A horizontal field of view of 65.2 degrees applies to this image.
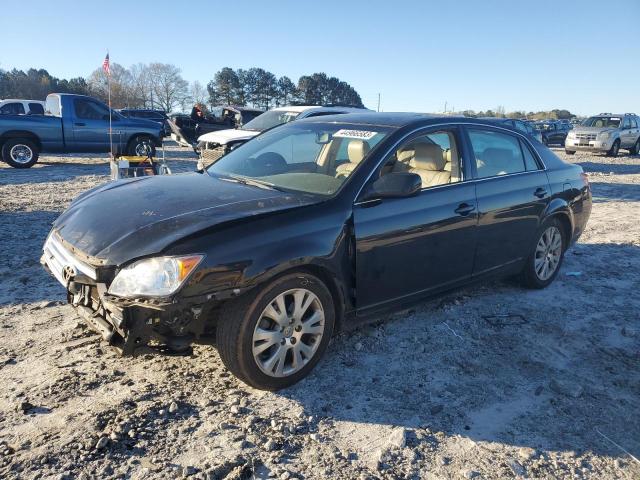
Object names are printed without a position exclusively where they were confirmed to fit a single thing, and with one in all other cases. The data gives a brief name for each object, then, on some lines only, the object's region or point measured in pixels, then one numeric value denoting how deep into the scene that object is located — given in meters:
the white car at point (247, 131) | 10.13
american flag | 10.19
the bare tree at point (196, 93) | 84.78
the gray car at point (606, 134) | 20.97
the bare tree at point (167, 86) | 85.50
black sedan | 2.70
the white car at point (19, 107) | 17.83
